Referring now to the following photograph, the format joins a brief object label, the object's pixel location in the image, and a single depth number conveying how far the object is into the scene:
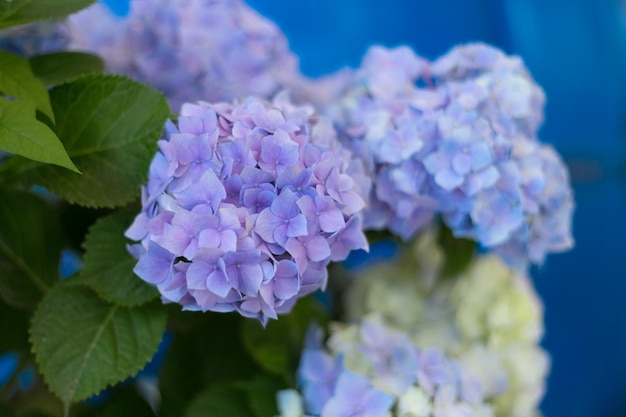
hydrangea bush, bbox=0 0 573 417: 0.87
